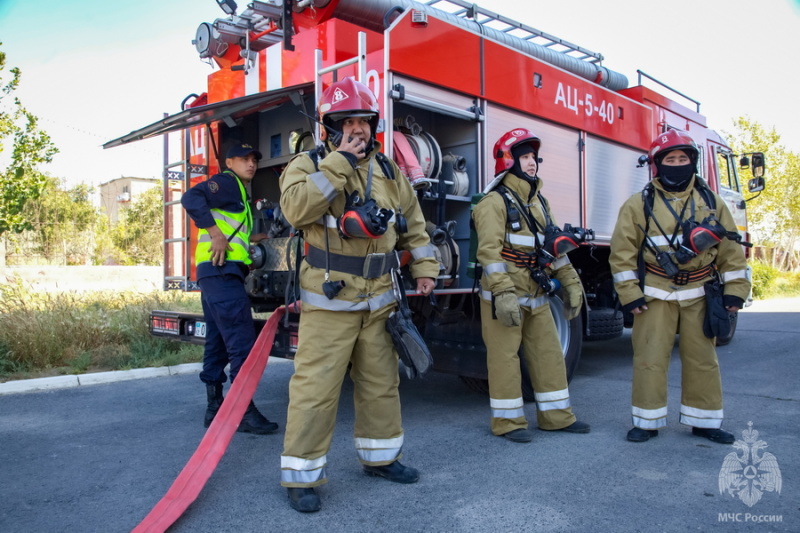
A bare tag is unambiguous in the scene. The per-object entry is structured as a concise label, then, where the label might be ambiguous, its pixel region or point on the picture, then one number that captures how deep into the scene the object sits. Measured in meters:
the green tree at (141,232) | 22.39
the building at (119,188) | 47.06
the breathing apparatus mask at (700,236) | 3.74
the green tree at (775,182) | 22.42
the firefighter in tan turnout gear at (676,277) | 3.84
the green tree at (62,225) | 18.86
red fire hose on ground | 2.64
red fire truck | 4.22
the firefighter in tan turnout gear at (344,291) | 2.87
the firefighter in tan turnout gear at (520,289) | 3.94
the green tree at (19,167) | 9.80
